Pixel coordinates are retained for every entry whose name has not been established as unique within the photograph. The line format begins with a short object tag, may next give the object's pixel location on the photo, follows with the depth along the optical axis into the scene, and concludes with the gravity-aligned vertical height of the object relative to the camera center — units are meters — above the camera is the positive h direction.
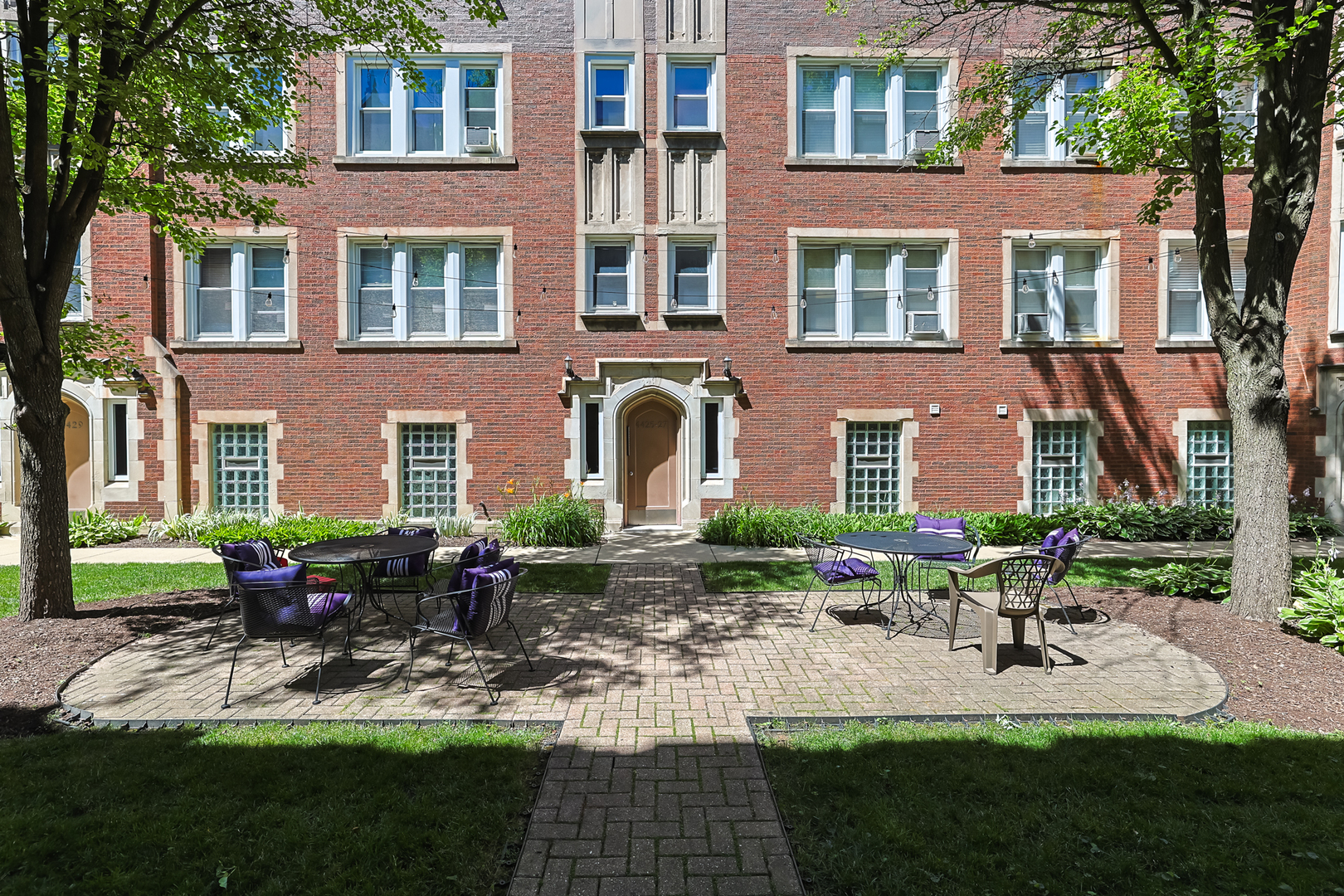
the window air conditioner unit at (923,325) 13.25 +2.34
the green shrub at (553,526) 11.84 -1.51
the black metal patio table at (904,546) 6.61 -1.07
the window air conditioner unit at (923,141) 12.91 +5.89
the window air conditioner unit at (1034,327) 13.18 +2.30
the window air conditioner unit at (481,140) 12.83 +5.88
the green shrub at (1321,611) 6.02 -1.59
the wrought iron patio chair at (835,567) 7.09 -1.38
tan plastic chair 5.57 -1.41
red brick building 12.87 +2.87
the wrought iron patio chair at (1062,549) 6.58 -1.12
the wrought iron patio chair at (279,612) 5.04 -1.31
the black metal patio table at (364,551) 6.04 -1.07
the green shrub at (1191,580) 7.75 -1.65
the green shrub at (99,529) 11.55 -1.57
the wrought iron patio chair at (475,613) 5.23 -1.38
